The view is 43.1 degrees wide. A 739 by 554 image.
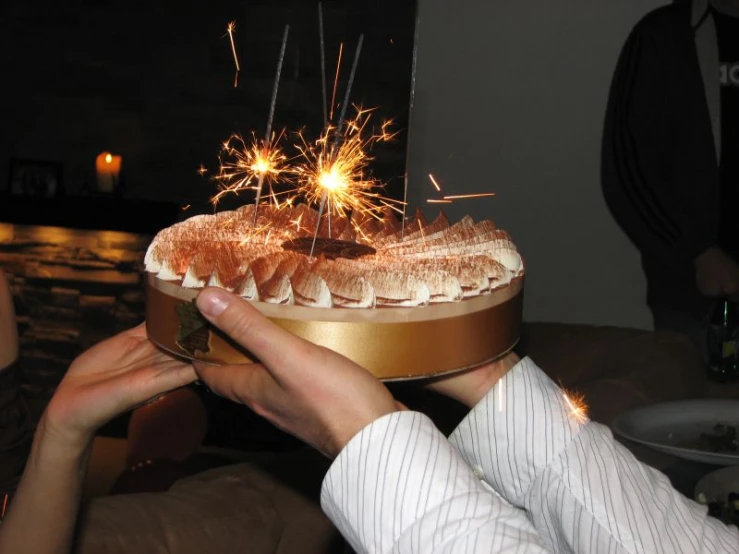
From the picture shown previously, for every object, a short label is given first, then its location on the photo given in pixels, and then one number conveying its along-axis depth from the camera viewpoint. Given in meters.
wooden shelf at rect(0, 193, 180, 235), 3.32
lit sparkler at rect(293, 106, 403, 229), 0.99
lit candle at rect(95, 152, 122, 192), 3.42
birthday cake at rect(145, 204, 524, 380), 0.81
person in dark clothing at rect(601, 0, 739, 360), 2.60
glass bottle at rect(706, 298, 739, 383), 1.88
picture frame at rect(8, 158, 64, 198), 3.51
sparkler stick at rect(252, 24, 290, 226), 0.91
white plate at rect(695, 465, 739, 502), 1.23
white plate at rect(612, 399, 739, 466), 1.47
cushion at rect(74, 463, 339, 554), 1.23
